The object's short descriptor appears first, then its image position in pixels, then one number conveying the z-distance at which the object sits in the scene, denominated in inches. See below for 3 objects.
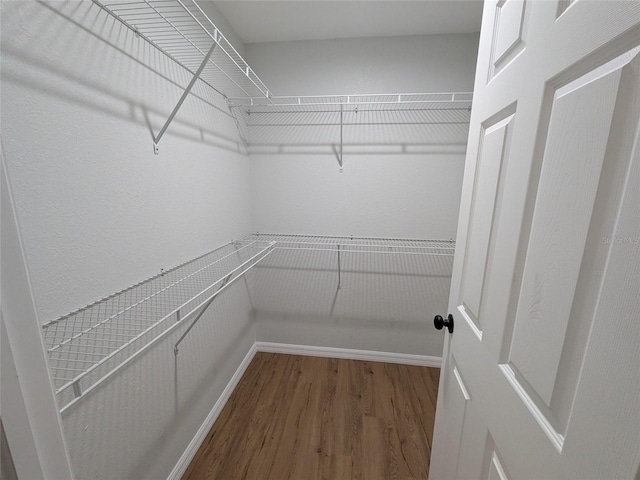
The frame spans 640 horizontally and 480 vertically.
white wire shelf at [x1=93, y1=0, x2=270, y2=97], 37.7
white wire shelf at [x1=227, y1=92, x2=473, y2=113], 74.0
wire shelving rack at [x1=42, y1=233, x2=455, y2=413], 32.2
